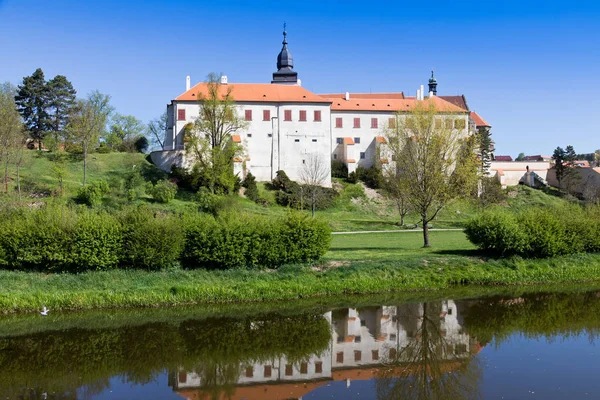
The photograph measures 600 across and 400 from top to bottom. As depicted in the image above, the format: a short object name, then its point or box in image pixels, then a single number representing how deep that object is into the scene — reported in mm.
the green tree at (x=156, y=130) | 70938
